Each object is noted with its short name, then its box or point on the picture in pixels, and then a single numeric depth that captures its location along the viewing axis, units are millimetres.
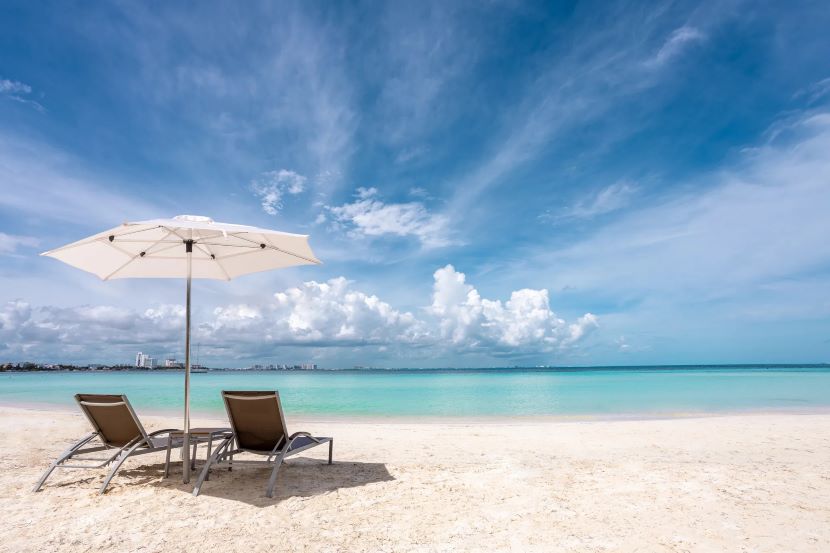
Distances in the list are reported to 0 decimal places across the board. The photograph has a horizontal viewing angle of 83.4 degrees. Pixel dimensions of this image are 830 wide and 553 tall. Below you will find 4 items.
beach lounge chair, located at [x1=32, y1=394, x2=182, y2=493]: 4734
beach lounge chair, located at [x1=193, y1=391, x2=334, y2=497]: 4617
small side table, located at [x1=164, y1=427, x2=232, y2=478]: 4992
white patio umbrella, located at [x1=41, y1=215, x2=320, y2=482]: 4582
